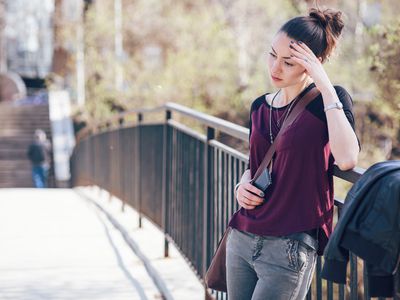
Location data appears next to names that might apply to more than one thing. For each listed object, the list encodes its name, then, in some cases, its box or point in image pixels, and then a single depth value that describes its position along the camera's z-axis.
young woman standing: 2.78
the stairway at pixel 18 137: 28.85
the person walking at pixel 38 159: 22.61
